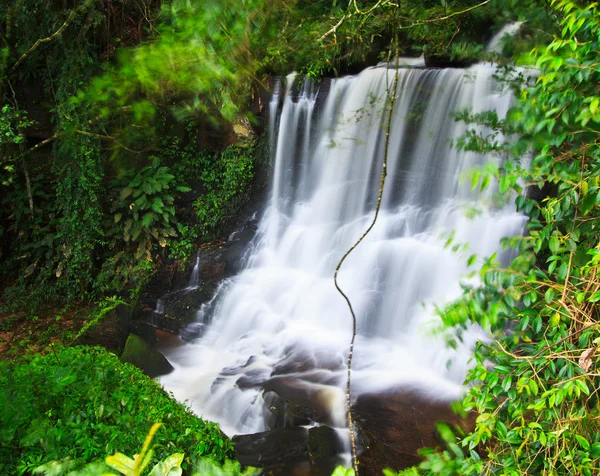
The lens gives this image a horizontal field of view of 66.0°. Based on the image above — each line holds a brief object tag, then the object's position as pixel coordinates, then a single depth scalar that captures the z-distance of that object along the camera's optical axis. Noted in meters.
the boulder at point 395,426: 4.65
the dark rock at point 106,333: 7.42
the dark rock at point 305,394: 5.37
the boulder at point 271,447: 4.77
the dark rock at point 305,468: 4.61
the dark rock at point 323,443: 4.78
